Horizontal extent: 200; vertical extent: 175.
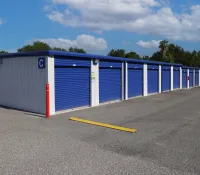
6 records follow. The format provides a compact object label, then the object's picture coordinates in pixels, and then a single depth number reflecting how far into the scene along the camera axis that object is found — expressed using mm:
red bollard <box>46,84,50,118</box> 11695
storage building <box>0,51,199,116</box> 12617
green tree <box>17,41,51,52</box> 70475
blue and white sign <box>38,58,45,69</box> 12511
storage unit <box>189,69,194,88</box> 40706
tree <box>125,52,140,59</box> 80125
